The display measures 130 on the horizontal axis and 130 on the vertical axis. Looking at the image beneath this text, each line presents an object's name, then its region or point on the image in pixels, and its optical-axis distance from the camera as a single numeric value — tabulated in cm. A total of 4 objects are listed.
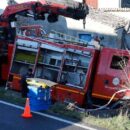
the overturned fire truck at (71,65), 1636
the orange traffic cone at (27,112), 1244
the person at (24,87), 1599
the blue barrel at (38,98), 1345
